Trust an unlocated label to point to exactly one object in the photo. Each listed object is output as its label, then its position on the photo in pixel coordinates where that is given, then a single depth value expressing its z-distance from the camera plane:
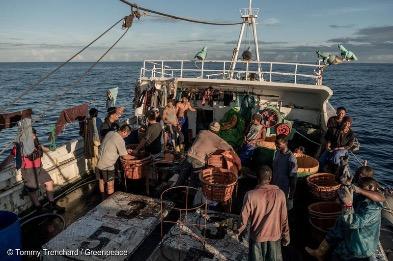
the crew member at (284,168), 6.27
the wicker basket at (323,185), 6.94
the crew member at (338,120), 8.20
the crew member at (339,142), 7.89
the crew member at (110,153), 7.36
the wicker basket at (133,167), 7.77
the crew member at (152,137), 8.66
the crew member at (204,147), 7.02
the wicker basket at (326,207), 6.42
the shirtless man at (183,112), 11.65
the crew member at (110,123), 8.68
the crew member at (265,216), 4.49
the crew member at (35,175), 6.92
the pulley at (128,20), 6.32
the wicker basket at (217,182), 6.27
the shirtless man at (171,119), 10.45
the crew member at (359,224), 4.49
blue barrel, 4.93
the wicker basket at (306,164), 7.89
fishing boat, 5.39
